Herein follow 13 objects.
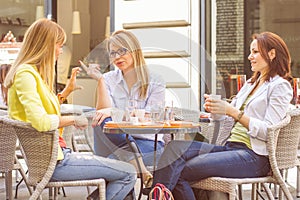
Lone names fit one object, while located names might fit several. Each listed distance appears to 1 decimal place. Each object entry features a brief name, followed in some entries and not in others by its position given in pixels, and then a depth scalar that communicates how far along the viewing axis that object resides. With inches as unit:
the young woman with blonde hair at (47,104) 206.6
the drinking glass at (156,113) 235.4
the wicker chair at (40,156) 208.6
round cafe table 213.4
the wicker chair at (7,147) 245.1
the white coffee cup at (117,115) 241.4
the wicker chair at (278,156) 218.3
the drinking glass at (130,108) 236.0
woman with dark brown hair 222.2
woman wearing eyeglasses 249.6
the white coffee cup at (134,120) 231.0
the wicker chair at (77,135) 269.8
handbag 215.7
